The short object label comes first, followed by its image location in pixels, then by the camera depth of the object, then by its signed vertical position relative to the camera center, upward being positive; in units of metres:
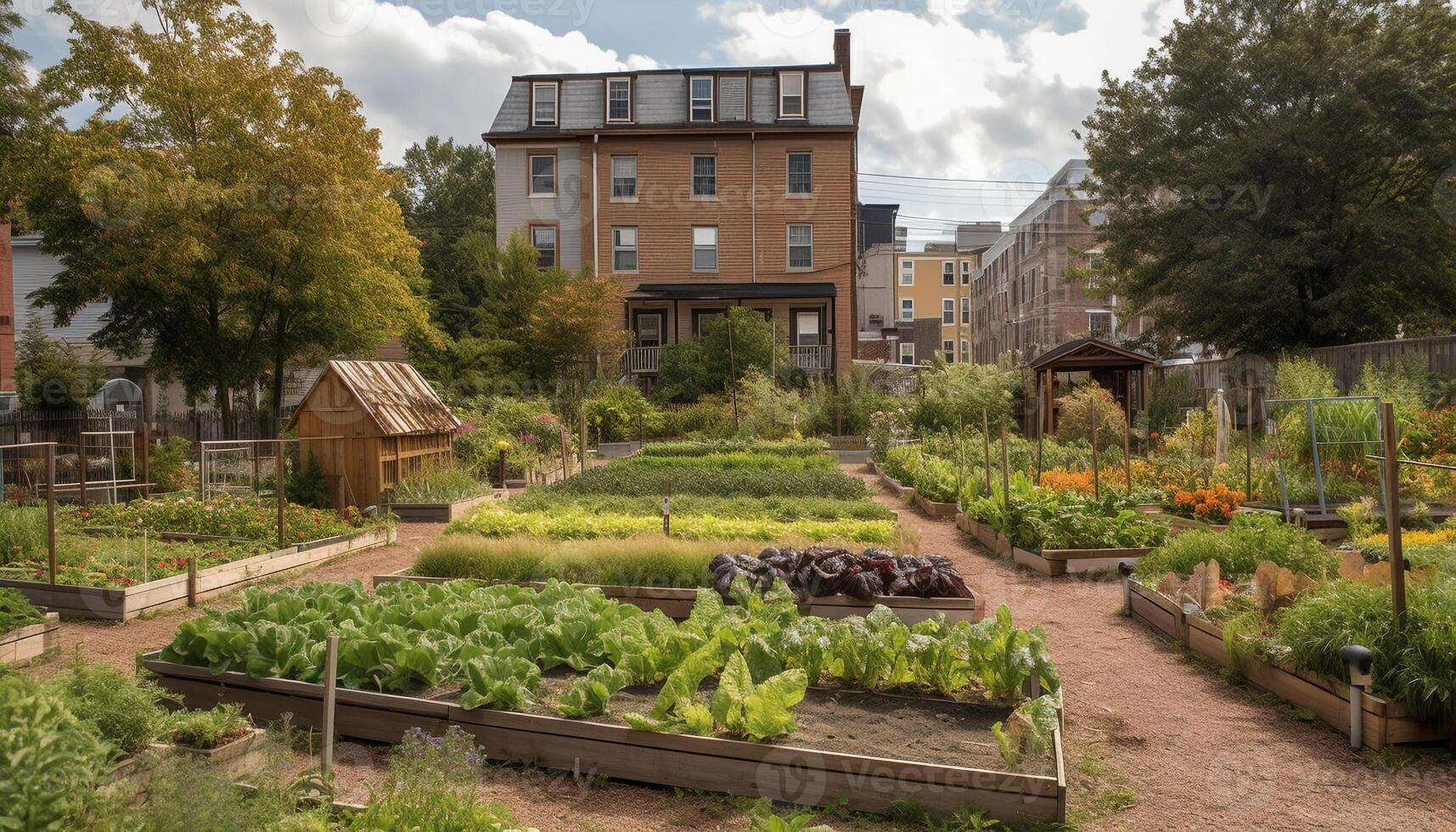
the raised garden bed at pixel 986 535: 11.27 -1.71
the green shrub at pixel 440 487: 14.40 -1.24
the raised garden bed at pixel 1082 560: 10.04 -1.73
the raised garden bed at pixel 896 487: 16.30 -1.57
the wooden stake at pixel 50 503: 8.11 -0.77
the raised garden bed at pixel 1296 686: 5.12 -1.82
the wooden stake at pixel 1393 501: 5.25 -0.59
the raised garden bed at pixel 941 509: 14.38 -1.67
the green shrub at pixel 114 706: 4.08 -1.30
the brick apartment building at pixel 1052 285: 48.69 +6.41
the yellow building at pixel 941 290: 75.75 +9.24
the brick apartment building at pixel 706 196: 35.06 +8.05
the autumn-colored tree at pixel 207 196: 19.67 +4.70
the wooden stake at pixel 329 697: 4.21 -1.30
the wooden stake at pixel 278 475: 10.38 -0.71
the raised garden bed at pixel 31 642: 6.93 -1.73
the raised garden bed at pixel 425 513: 14.09 -1.57
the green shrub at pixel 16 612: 7.05 -1.53
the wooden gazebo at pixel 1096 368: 24.77 +0.89
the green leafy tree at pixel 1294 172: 21.81 +5.68
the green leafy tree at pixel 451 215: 45.62 +10.69
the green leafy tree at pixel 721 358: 30.27 +1.57
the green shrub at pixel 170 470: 17.66 -1.10
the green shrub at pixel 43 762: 3.04 -1.20
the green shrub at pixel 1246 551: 7.69 -1.31
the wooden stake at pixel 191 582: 8.97 -1.64
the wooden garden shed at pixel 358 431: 14.08 -0.32
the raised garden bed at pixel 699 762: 4.35 -1.78
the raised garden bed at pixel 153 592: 8.38 -1.70
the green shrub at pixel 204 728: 4.44 -1.53
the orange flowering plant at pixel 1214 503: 11.41 -1.29
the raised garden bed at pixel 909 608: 7.47 -1.65
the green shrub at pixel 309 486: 13.66 -1.13
